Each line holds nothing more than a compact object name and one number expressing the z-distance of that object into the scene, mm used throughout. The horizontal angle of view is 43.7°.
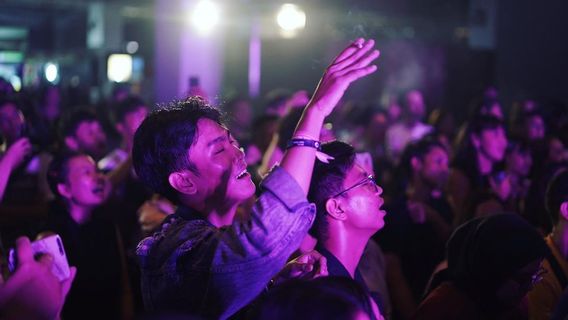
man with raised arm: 1812
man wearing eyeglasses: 2629
